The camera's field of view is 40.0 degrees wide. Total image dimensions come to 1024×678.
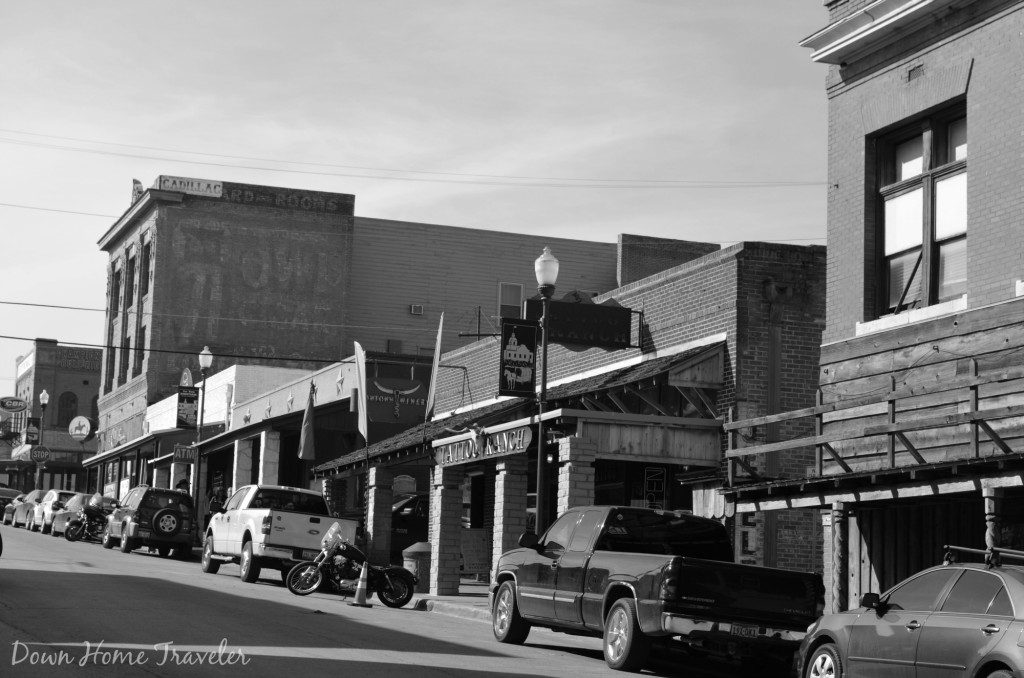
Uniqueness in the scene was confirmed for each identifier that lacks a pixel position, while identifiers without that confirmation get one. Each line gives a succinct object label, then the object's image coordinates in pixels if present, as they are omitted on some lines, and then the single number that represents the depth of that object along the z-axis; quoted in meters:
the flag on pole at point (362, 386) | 30.92
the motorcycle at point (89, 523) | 37.81
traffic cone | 21.09
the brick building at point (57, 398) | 87.25
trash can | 25.55
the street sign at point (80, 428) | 67.50
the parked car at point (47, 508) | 42.22
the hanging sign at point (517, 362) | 23.95
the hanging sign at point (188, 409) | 47.12
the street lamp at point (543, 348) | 20.98
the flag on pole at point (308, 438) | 36.84
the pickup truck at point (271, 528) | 25.62
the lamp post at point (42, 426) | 66.38
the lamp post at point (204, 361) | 42.03
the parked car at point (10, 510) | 49.88
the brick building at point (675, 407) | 21.27
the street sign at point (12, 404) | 79.75
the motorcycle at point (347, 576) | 21.84
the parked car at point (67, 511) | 40.31
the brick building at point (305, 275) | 55.00
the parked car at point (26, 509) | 46.88
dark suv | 32.97
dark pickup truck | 13.57
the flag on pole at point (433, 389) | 30.28
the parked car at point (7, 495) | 55.38
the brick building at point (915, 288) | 15.35
